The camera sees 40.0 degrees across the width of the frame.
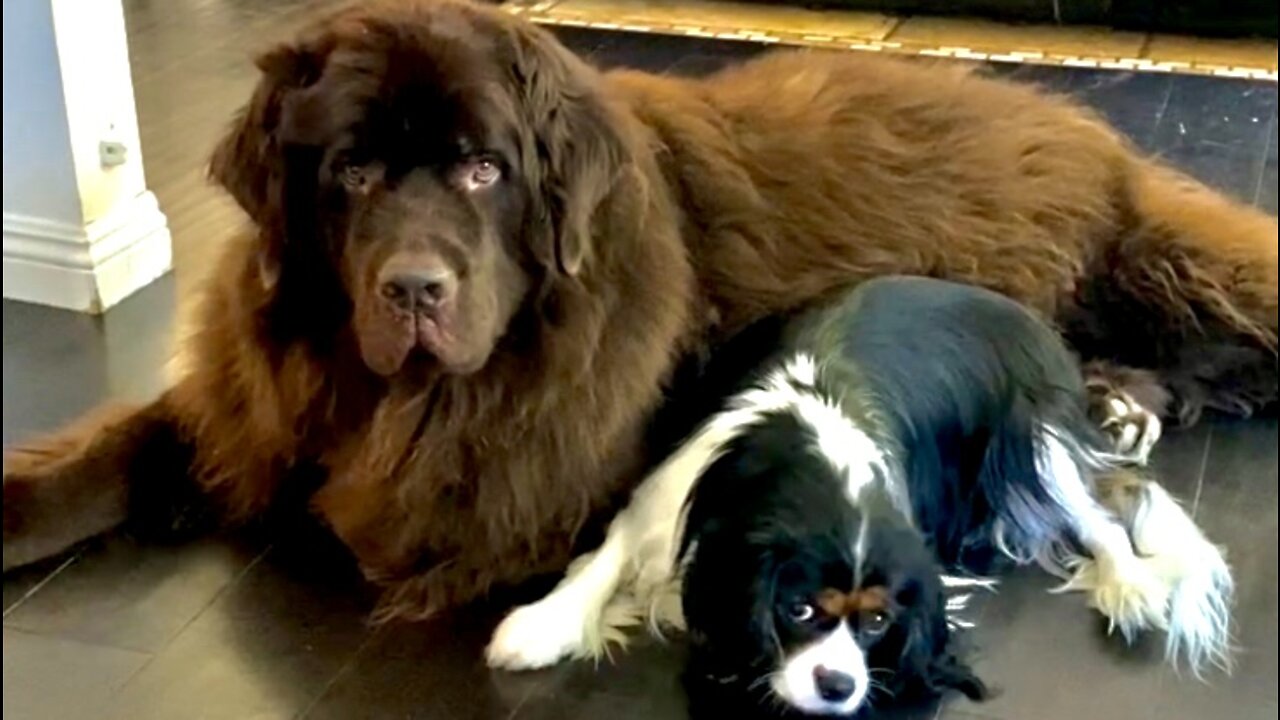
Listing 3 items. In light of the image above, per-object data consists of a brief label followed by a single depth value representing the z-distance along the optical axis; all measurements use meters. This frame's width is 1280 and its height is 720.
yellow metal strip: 4.73
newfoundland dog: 2.21
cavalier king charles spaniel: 2.13
